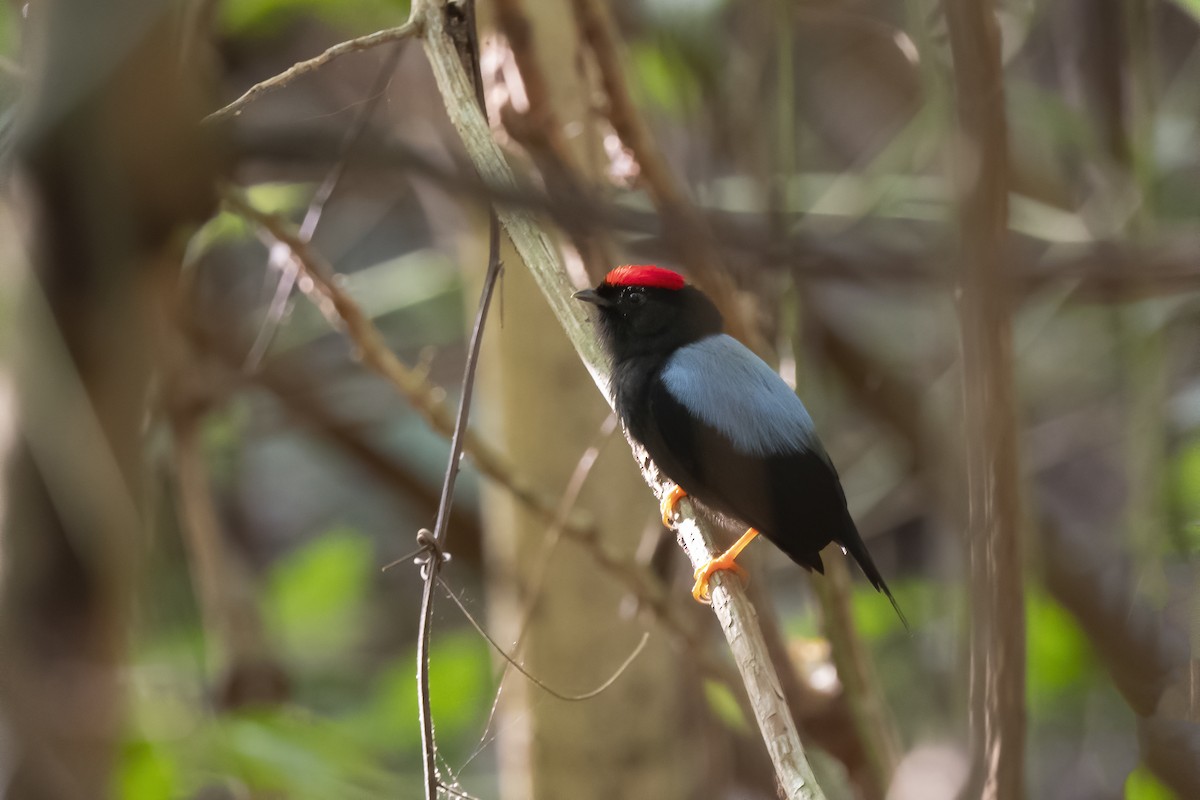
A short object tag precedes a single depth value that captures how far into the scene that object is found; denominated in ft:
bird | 17.58
